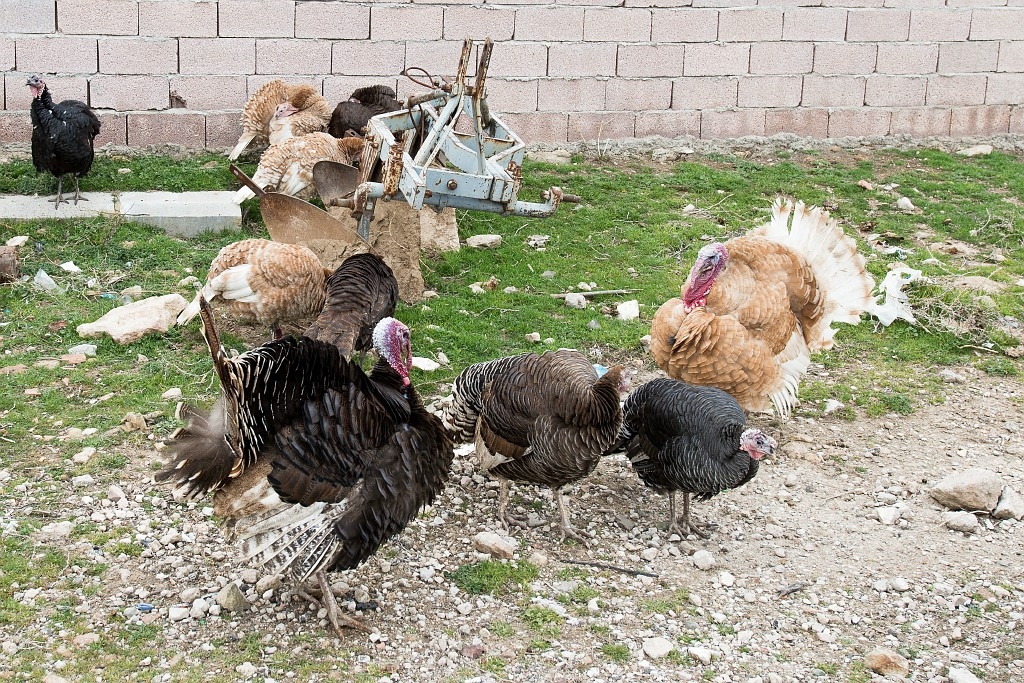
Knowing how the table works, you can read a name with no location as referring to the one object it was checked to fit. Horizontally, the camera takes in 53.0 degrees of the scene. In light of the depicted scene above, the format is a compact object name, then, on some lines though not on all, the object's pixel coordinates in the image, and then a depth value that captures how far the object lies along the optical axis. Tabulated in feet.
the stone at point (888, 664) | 13.41
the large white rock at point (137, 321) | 21.54
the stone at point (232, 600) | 14.12
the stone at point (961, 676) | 13.24
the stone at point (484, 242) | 28.09
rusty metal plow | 21.66
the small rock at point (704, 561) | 16.06
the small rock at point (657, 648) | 13.70
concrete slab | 27.40
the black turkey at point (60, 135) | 27.43
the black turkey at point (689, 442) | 16.20
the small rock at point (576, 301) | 24.86
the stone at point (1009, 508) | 17.21
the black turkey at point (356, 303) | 19.76
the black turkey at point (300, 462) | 13.19
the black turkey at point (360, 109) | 30.55
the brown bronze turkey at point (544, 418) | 16.19
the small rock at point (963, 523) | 16.96
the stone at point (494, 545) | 15.88
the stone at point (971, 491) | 17.29
